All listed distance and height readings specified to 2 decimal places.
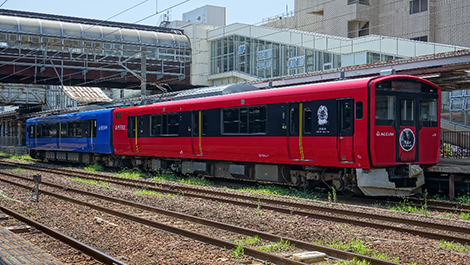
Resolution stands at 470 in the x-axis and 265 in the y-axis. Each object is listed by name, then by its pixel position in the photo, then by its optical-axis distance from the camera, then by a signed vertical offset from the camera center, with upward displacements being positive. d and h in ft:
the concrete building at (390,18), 143.23 +34.05
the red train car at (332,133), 42.34 +0.14
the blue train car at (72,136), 84.64 -0.14
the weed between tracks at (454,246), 25.86 -5.33
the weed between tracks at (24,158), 121.90 -5.33
